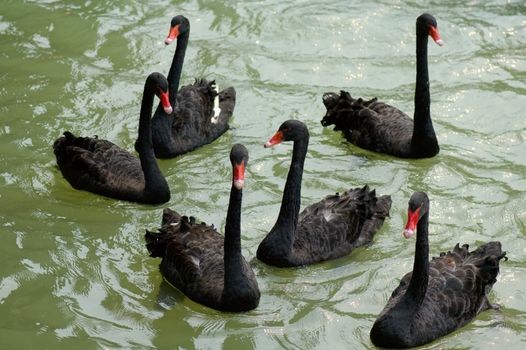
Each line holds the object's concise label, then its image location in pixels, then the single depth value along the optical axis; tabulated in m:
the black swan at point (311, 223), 14.26
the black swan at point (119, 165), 16.12
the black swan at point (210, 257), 13.08
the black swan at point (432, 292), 12.43
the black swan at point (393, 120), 17.53
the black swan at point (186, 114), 17.83
